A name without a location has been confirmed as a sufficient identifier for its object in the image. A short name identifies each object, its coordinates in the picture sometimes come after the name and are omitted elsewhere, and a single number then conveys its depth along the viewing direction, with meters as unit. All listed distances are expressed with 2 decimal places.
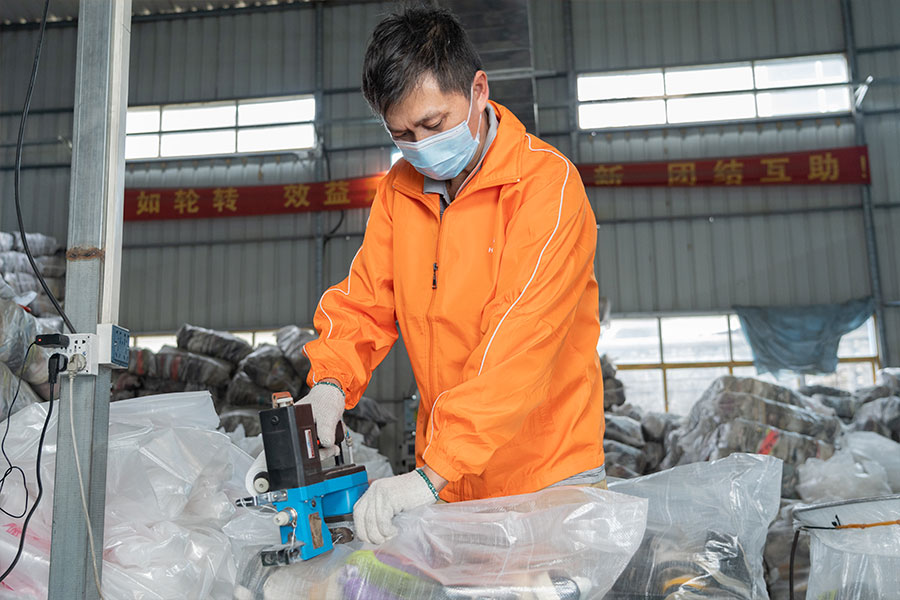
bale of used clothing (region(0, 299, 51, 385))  2.76
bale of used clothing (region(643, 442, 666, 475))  6.56
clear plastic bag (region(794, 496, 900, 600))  1.97
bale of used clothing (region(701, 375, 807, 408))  5.52
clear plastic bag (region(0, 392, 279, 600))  1.88
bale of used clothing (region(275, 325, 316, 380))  6.97
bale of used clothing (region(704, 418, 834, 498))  5.07
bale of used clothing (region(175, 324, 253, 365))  7.18
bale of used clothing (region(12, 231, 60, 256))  8.55
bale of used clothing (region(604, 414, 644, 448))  6.53
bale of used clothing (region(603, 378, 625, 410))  7.56
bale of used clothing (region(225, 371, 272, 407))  6.91
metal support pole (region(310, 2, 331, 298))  10.02
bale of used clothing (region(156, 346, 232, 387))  6.94
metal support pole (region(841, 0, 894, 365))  9.22
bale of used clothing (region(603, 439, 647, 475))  6.14
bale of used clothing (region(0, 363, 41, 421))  2.55
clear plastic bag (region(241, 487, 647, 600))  1.21
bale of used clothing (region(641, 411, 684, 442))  6.70
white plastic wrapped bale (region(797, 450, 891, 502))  4.61
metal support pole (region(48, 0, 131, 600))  1.61
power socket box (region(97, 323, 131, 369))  1.66
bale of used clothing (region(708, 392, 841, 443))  5.32
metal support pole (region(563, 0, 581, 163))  10.11
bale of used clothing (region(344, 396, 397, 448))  7.21
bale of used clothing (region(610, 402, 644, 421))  7.35
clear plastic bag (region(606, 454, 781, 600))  1.37
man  1.38
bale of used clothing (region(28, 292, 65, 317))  7.22
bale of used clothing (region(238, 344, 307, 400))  6.85
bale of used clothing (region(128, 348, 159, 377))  7.00
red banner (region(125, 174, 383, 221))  9.96
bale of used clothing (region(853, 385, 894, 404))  6.78
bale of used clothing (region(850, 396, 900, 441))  6.16
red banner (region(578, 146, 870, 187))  9.24
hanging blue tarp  9.03
